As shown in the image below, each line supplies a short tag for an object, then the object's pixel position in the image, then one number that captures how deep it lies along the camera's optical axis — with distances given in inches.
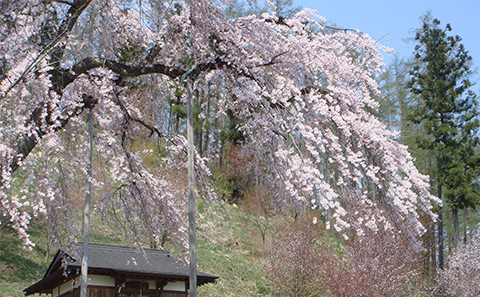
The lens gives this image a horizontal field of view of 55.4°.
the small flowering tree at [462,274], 993.5
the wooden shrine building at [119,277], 561.3
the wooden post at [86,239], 447.3
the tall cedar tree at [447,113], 1063.0
